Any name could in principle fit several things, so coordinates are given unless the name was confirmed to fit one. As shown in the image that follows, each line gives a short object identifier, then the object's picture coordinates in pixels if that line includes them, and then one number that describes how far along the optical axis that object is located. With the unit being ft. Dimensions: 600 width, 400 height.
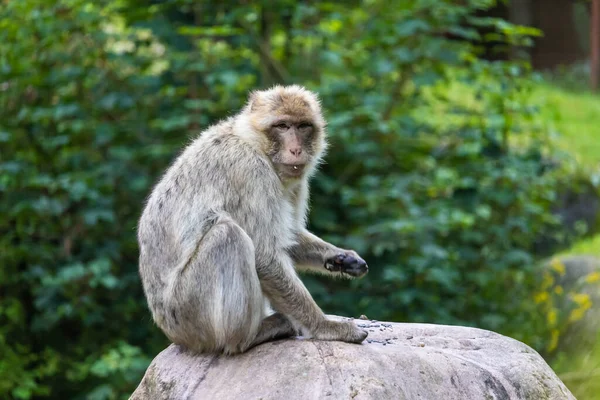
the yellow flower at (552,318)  57.16
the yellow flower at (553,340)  55.52
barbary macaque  30.35
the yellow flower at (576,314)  55.72
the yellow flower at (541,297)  59.57
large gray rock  28.81
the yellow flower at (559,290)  59.16
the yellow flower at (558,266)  60.44
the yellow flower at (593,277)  56.65
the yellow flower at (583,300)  55.93
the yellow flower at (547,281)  59.82
